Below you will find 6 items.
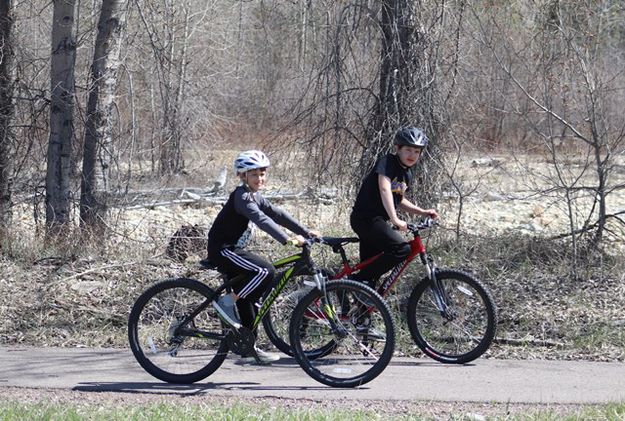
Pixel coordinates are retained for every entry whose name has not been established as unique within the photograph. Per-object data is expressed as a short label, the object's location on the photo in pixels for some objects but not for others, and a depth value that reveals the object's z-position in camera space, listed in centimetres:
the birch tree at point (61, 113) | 2317
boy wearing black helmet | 1535
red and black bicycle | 1525
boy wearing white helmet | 1426
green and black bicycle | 1419
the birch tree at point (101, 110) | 2306
